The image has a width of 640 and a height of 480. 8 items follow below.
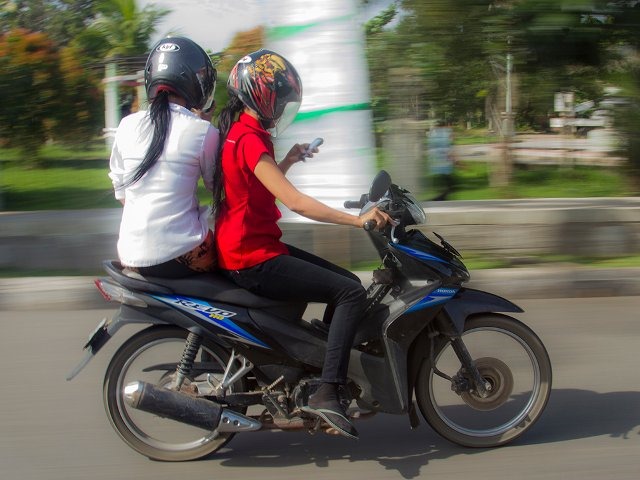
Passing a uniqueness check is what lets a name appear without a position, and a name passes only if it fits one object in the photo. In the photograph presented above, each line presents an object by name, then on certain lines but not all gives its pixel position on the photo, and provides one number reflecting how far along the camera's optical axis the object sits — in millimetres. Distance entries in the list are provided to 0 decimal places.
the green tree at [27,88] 12000
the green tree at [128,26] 19672
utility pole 13281
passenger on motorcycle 3533
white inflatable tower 7836
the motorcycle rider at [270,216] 3492
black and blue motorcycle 3621
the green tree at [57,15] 29938
